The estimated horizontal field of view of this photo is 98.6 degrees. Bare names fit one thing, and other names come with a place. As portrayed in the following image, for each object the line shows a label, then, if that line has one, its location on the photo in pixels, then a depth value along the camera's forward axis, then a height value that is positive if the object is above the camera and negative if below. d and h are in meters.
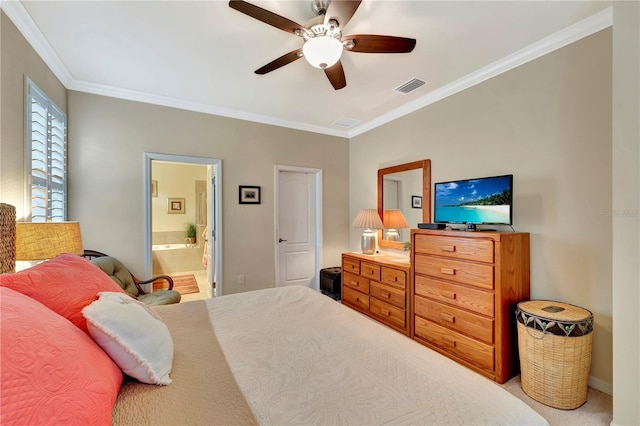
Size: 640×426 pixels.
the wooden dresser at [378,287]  2.98 -0.90
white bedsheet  0.88 -0.64
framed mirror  3.29 +0.19
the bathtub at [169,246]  6.26 -0.79
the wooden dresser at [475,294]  2.15 -0.69
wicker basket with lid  1.83 -0.97
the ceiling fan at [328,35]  1.62 +1.18
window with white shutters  2.05 +0.48
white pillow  0.93 -0.45
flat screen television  2.34 +0.11
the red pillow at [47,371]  0.54 -0.37
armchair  2.79 -0.74
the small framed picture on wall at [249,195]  3.82 +0.25
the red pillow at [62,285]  0.93 -0.27
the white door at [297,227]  4.24 -0.23
